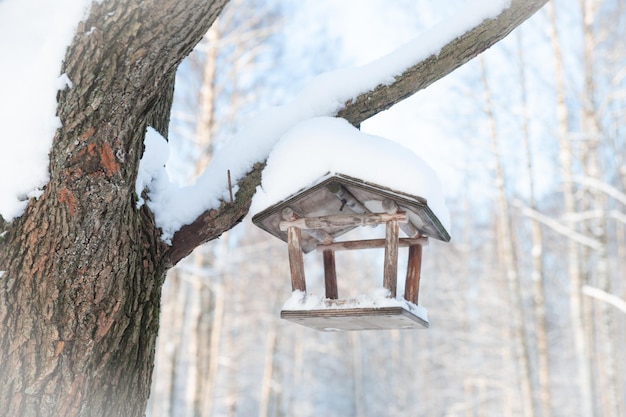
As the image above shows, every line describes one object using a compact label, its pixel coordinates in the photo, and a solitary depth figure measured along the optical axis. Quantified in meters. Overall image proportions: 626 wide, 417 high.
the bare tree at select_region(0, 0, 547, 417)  1.82
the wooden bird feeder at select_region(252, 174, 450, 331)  2.17
